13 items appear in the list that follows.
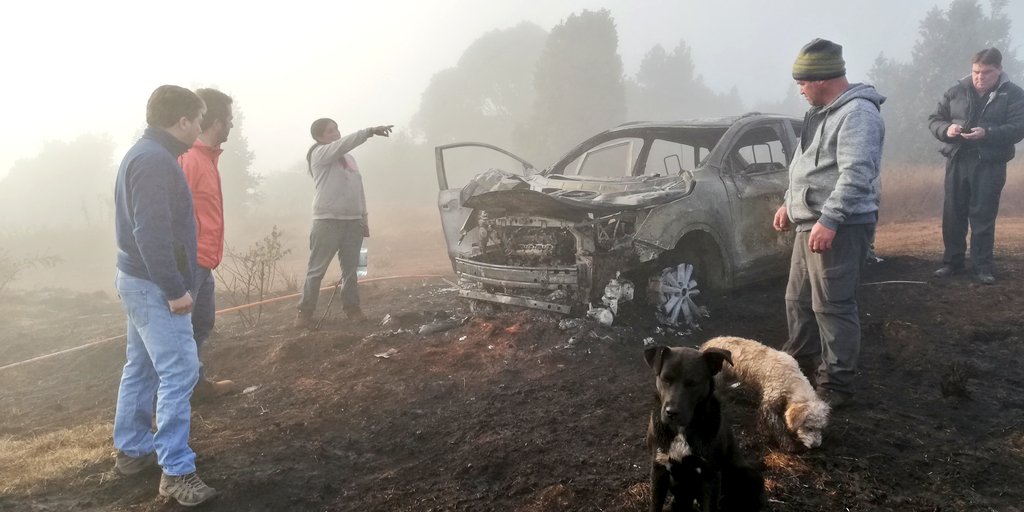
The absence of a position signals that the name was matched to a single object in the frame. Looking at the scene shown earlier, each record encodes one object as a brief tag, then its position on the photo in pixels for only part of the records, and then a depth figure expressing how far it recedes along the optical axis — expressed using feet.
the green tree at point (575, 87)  104.83
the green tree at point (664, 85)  151.02
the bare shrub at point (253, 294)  23.02
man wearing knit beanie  9.92
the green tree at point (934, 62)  90.17
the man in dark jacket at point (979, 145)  17.24
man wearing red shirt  11.10
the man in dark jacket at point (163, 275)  8.47
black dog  6.94
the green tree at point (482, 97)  136.77
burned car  14.78
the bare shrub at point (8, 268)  31.31
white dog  8.88
